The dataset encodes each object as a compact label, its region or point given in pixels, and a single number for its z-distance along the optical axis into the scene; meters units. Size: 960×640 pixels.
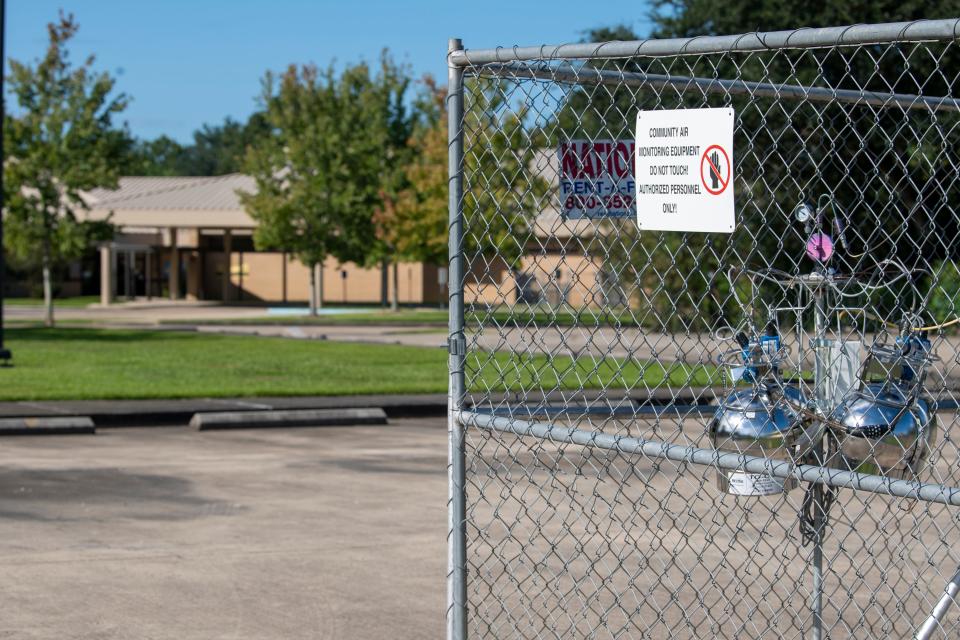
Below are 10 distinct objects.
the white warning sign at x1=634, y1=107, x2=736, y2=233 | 3.84
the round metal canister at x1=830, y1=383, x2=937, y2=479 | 4.33
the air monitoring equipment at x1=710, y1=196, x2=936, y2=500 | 4.34
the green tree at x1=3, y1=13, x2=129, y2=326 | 33.38
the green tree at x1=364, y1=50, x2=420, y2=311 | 44.22
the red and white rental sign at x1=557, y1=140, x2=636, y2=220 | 4.36
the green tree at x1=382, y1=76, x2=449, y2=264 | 41.28
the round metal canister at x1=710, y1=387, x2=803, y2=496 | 4.43
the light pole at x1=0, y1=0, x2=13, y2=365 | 20.25
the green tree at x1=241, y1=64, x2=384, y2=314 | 43.12
